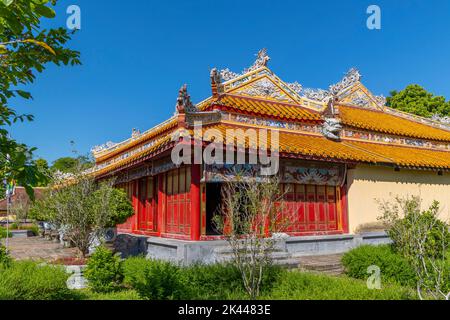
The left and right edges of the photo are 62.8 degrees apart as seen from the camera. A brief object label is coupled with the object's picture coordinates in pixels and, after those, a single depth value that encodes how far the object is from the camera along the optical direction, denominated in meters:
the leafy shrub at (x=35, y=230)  28.30
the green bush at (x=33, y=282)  5.93
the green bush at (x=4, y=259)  7.25
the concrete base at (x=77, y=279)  8.58
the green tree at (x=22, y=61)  2.30
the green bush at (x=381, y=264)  8.62
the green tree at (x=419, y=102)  32.19
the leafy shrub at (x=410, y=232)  6.71
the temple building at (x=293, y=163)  10.80
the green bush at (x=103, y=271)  8.06
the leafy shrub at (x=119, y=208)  12.40
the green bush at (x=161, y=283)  6.32
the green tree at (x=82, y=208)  10.39
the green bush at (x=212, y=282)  6.64
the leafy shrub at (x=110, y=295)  7.42
